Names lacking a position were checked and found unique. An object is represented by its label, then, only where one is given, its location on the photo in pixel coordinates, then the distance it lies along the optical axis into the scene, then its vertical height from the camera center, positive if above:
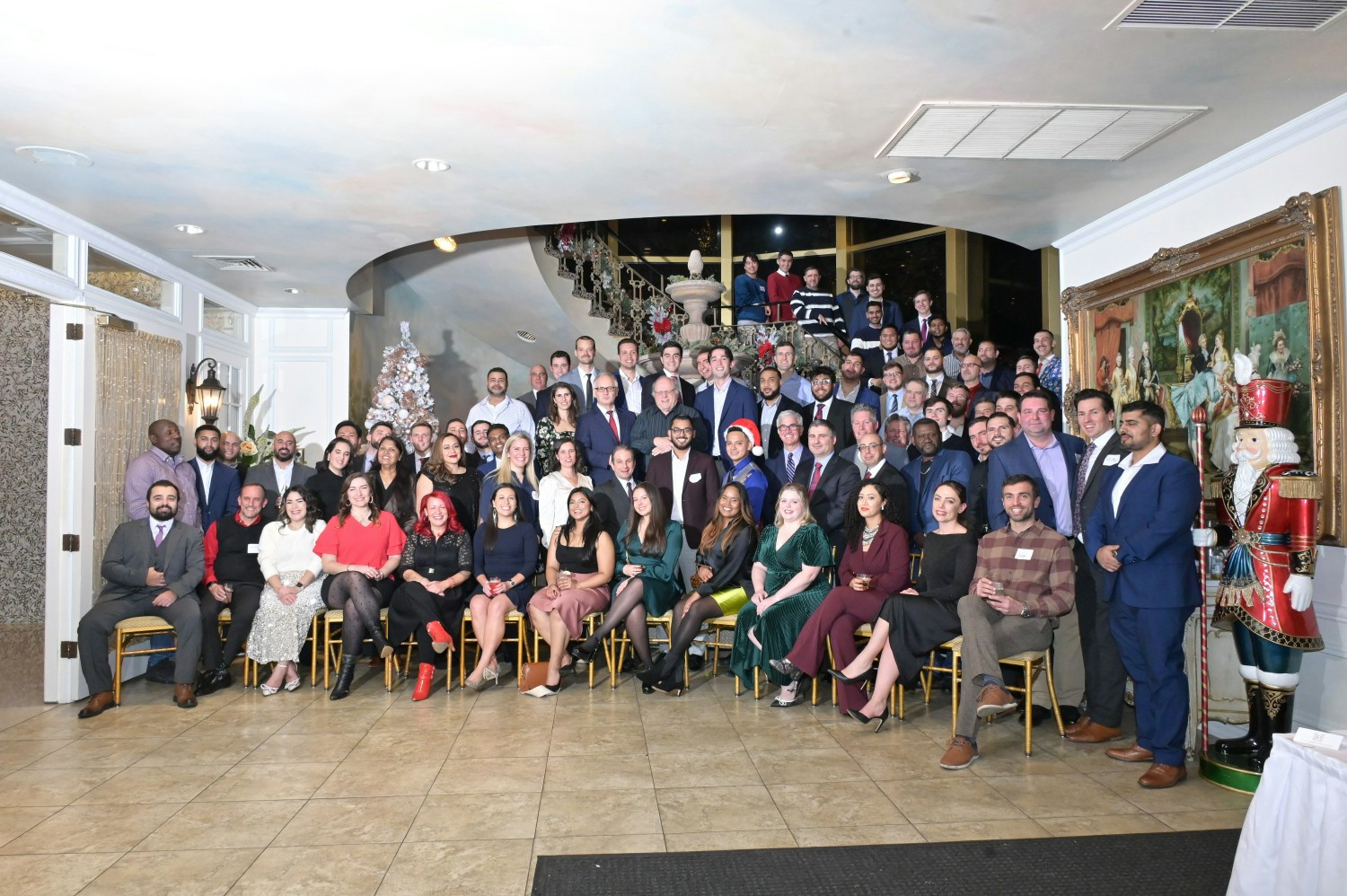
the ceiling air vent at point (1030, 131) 4.16 +1.56
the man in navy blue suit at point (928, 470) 5.52 -0.03
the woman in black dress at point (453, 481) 6.28 -0.08
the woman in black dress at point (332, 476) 6.39 -0.05
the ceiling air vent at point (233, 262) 6.89 +1.55
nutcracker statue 3.74 -0.43
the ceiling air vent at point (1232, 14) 3.23 +1.58
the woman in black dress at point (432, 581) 5.62 -0.69
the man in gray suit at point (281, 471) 6.65 -0.01
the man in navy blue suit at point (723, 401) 6.62 +0.47
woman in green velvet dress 5.27 -0.69
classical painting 4.20 +0.72
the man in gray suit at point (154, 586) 5.37 -0.70
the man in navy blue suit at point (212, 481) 6.60 -0.08
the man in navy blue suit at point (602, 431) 6.55 +0.26
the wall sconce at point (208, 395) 7.29 +0.59
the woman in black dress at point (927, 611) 4.73 -0.74
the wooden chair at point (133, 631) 5.44 -0.94
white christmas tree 8.32 +0.71
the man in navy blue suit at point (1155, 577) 3.97 -0.49
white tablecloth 1.95 -0.80
